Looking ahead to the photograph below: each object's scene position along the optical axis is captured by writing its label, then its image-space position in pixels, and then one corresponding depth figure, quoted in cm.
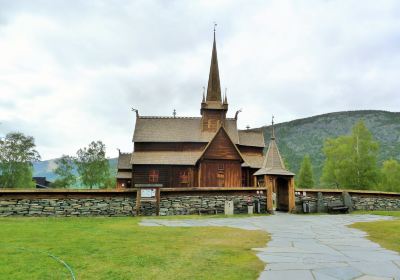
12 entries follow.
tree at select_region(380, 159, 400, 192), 5688
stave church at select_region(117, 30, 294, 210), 3838
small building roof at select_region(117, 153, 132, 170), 5125
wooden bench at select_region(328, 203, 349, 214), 2719
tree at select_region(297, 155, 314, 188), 7146
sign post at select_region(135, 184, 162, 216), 2289
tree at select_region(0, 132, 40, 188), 5922
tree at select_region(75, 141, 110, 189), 7019
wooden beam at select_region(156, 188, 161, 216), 2330
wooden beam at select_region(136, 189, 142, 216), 2281
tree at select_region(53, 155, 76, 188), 7288
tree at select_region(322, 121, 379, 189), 5222
